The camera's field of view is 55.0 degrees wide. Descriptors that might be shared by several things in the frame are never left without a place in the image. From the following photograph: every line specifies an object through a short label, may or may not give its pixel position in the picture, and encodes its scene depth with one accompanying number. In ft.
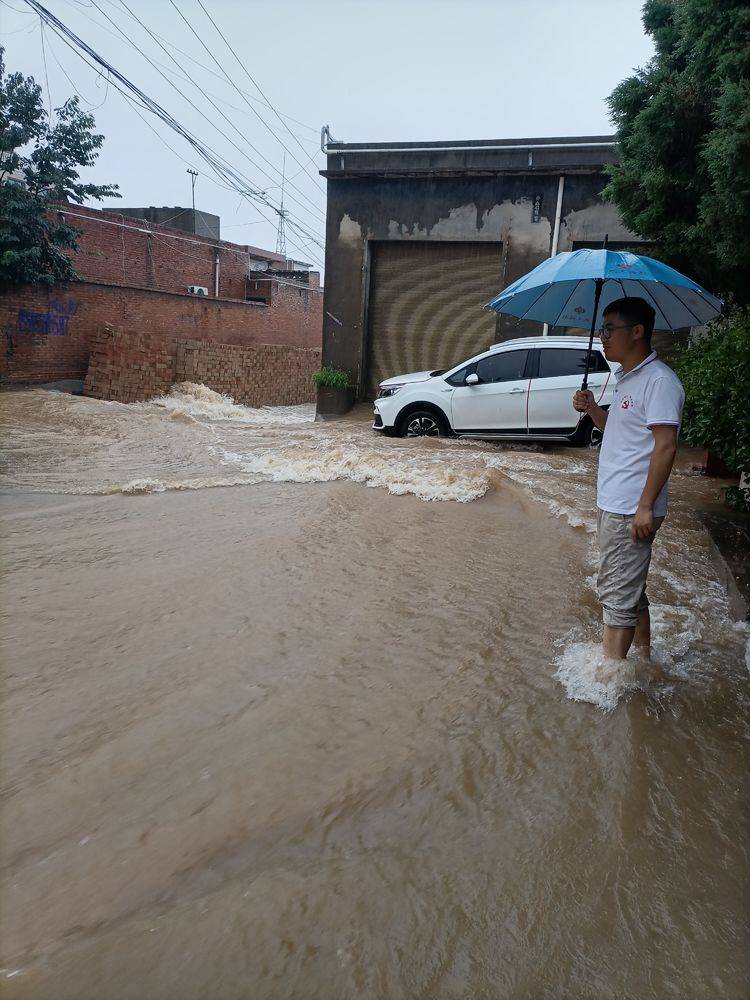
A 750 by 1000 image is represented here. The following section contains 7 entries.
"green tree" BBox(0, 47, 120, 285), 49.96
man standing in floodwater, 10.22
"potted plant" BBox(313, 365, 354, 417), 50.96
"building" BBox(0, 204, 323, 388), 54.13
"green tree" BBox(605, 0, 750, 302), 17.12
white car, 32.50
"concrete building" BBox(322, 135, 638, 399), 45.29
